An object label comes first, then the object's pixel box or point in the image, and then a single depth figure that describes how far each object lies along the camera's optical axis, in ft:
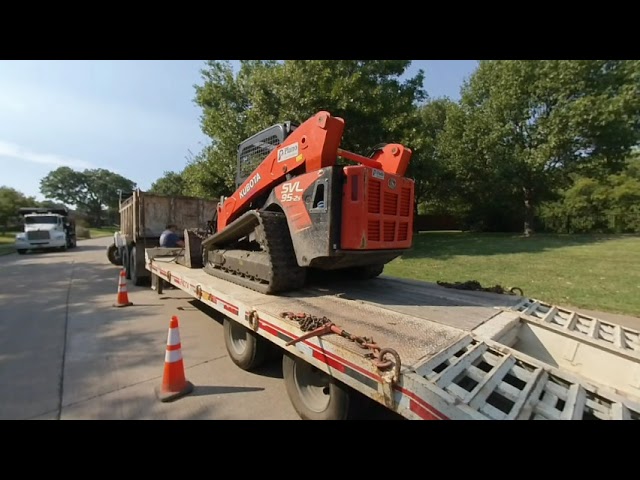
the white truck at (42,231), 59.72
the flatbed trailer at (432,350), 5.99
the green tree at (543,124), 58.39
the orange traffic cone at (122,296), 21.52
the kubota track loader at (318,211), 11.38
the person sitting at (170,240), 26.20
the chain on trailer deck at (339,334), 6.25
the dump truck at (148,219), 28.09
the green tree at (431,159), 46.03
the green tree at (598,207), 81.87
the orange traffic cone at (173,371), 10.46
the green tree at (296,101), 40.91
